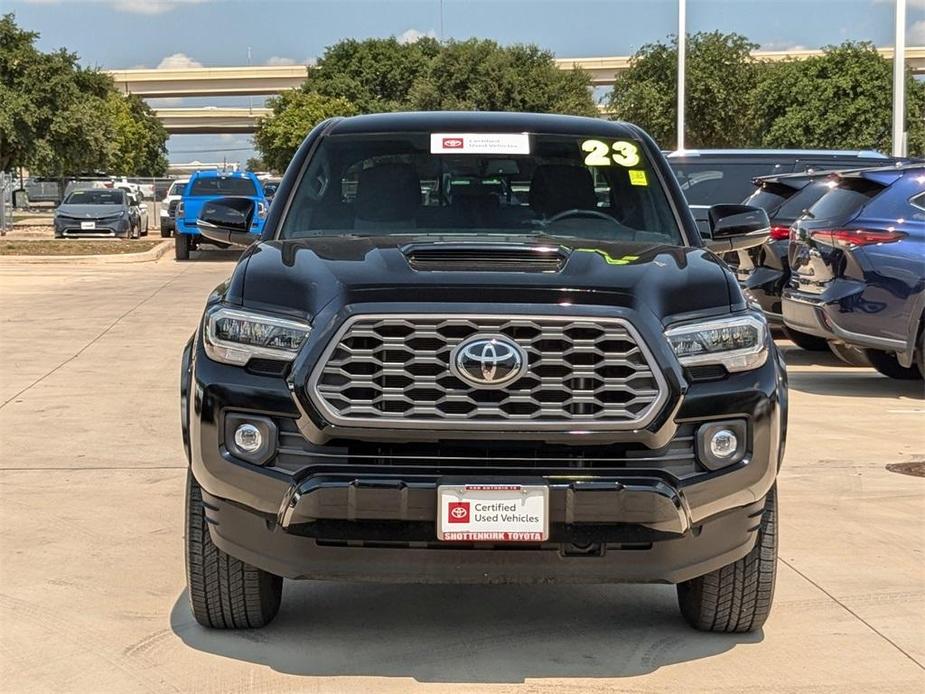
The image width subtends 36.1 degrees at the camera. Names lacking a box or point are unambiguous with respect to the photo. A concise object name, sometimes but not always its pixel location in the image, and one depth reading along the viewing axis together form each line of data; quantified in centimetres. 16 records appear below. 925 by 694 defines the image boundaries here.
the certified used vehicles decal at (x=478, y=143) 582
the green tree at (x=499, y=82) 6556
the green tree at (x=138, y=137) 8656
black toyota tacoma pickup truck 412
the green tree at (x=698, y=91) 5044
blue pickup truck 2912
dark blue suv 1021
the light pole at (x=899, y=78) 2450
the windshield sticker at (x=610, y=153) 589
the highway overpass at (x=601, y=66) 9775
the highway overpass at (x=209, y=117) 12362
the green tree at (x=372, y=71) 8188
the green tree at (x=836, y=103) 4847
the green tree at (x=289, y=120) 7706
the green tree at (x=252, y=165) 13771
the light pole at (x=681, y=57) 3519
